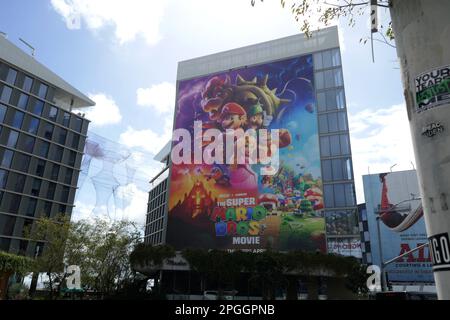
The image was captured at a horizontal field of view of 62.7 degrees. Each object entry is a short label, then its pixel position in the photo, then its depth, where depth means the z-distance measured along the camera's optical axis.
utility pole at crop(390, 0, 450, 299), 4.18
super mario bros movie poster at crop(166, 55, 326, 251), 62.78
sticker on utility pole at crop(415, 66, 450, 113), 4.37
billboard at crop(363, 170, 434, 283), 68.50
